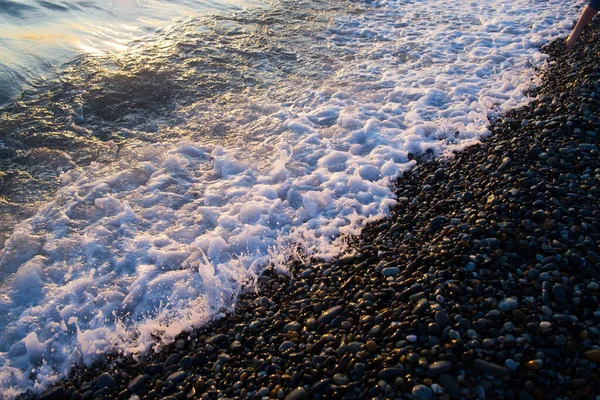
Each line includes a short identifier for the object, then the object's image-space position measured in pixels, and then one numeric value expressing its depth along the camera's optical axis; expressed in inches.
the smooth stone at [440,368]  116.3
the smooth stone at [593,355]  113.7
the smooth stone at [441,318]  128.4
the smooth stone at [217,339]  149.4
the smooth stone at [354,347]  129.5
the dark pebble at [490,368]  114.2
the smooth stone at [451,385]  111.8
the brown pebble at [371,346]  127.8
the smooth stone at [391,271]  155.3
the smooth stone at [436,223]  173.5
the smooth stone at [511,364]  115.2
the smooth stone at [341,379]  121.8
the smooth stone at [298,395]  121.3
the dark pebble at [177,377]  138.9
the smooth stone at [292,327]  146.3
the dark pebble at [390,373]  118.8
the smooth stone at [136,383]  138.4
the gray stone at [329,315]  144.5
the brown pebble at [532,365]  114.0
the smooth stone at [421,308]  133.7
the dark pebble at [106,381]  140.4
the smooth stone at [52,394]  139.9
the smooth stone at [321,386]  122.0
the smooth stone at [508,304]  130.0
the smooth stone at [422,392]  112.6
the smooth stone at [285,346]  139.1
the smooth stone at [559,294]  129.3
